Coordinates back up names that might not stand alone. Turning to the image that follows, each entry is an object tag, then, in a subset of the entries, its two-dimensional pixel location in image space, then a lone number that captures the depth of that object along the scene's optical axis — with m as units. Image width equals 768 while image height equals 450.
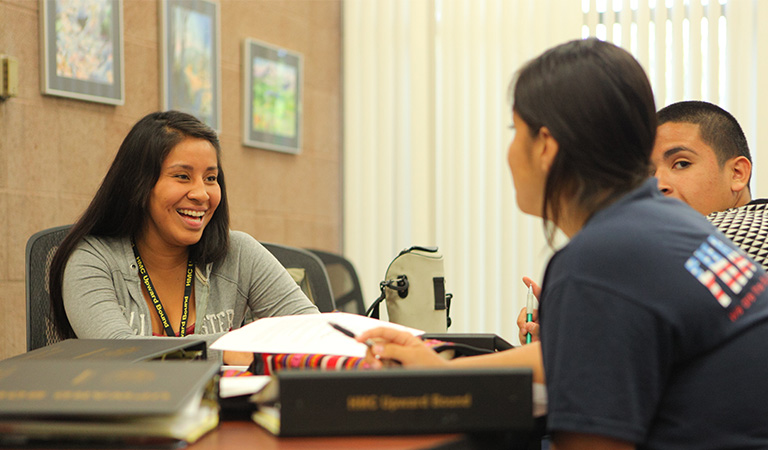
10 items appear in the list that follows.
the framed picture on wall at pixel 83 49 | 2.90
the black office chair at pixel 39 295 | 1.93
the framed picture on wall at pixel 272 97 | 3.99
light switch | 2.72
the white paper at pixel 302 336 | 1.15
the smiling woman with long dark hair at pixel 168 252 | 2.04
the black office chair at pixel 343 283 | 3.02
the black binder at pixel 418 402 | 0.86
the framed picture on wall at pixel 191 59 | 3.48
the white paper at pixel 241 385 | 1.04
